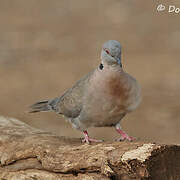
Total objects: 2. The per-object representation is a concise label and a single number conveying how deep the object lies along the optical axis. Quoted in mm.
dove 9820
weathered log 8523
